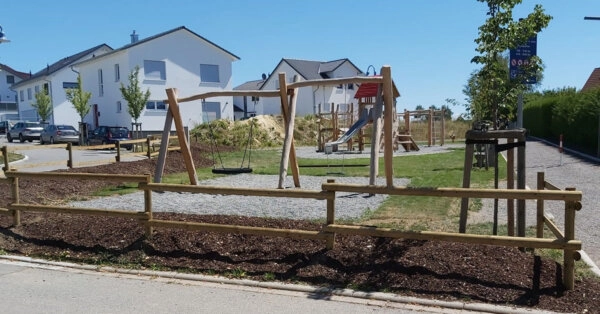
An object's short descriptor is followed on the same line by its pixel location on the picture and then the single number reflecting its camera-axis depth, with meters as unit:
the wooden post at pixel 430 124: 33.44
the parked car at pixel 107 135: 32.91
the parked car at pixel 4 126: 52.86
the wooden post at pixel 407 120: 30.55
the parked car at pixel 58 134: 36.53
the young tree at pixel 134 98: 35.38
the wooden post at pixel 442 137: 34.39
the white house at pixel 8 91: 71.41
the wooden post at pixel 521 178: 6.09
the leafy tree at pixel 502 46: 6.48
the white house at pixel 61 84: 50.91
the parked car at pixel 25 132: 40.22
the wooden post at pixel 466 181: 6.21
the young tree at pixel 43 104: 47.97
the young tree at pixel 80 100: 38.38
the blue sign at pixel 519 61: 6.81
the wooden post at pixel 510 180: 6.28
